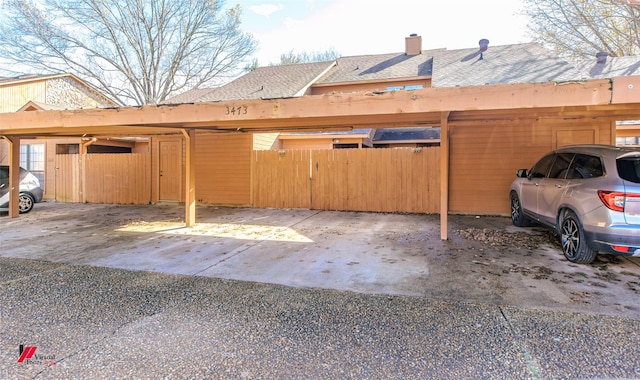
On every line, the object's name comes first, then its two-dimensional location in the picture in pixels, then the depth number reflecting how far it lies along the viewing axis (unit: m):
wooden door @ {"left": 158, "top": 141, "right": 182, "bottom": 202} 11.74
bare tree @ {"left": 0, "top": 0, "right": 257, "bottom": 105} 17.56
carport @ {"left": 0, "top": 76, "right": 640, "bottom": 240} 4.62
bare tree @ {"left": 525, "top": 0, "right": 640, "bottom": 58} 13.76
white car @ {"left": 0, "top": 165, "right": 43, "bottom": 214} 9.84
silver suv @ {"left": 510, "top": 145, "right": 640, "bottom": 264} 4.05
